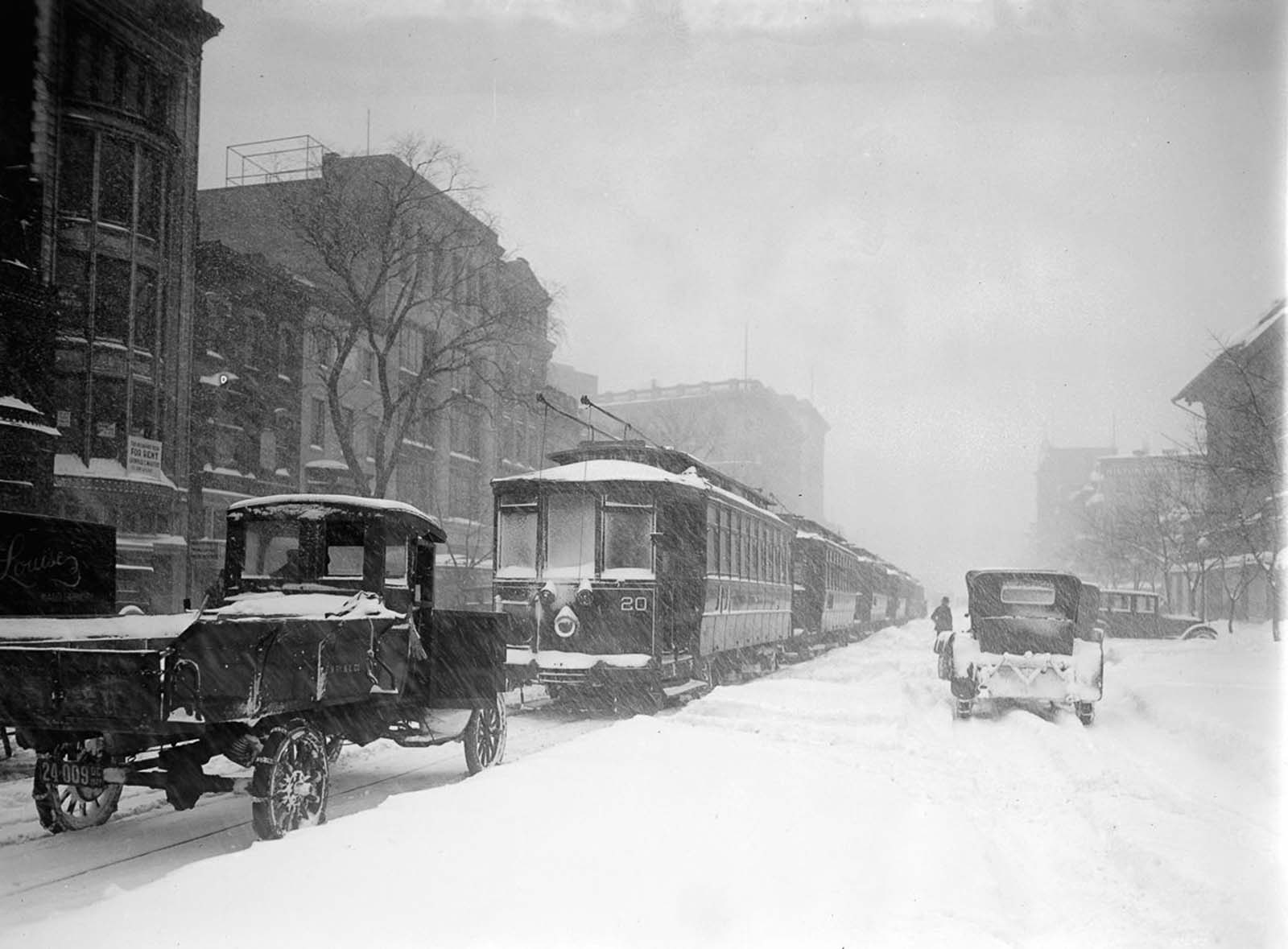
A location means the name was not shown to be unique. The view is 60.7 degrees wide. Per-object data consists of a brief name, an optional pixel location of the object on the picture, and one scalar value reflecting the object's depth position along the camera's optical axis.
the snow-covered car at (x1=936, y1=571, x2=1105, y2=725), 14.06
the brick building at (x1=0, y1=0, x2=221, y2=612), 18.97
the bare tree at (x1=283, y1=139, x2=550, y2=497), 24.22
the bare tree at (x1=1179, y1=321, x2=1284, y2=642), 17.16
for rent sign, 22.23
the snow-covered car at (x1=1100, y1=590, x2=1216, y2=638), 35.38
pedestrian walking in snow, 26.52
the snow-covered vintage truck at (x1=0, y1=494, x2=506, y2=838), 6.41
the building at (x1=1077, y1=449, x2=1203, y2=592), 37.41
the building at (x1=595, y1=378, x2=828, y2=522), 50.78
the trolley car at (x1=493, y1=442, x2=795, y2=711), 14.27
